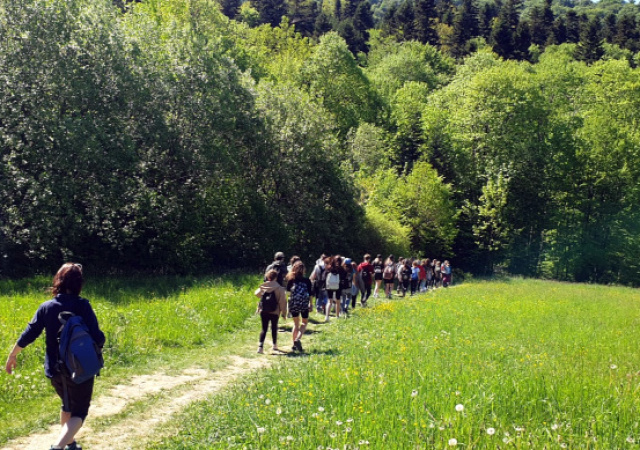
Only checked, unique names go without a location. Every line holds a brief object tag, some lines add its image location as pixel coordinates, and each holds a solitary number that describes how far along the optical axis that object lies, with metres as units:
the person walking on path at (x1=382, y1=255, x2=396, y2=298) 24.61
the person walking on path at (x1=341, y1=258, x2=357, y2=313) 18.73
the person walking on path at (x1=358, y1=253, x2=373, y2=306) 21.41
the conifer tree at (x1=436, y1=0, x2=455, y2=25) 117.25
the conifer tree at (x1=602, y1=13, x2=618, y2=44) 104.46
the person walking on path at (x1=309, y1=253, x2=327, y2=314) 18.62
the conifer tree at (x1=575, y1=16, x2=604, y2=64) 91.06
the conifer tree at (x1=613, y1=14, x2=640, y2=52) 100.81
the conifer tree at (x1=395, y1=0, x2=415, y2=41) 109.48
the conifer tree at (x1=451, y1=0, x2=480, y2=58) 106.74
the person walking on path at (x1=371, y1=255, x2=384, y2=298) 25.25
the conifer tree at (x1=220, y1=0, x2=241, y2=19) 98.00
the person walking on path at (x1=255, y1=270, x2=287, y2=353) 12.58
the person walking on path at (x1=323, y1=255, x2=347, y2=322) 17.39
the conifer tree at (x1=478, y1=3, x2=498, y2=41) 112.56
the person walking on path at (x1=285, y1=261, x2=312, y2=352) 13.41
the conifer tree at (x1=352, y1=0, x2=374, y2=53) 114.16
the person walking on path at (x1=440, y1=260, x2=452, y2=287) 37.56
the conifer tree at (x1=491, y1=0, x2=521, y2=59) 104.88
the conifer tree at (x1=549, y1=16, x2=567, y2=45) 112.06
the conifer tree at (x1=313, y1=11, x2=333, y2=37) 102.81
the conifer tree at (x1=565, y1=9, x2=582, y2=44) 112.31
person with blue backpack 5.98
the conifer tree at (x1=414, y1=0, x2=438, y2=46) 109.81
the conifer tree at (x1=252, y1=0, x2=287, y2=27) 103.75
